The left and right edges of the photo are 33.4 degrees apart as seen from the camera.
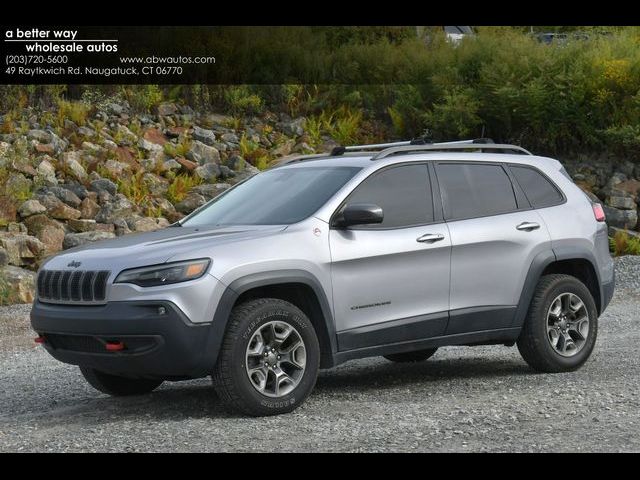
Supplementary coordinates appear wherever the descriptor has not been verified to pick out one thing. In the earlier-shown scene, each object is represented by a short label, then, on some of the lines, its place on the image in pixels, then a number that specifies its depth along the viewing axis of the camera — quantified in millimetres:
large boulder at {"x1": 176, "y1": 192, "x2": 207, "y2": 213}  18016
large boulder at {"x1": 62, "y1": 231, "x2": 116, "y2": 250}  16328
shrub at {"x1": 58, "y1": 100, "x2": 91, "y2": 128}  19297
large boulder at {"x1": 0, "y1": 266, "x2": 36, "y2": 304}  14602
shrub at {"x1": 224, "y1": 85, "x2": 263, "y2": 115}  20672
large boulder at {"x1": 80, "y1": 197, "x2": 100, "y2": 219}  17312
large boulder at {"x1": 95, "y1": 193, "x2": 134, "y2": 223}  17172
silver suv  6875
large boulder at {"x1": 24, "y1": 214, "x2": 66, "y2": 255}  16234
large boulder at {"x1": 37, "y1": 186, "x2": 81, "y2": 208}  17344
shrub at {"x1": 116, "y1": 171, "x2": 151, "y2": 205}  17953
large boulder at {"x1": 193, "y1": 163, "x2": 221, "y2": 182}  18938
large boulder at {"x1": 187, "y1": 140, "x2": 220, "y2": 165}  19297
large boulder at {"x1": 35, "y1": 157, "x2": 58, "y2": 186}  17641
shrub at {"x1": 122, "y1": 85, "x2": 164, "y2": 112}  20172
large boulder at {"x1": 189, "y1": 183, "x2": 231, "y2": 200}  18375
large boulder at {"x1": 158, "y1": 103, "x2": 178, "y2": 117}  20219
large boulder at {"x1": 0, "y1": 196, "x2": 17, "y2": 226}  16609
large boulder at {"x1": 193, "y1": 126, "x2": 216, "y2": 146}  19778
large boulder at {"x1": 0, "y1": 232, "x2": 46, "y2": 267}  15633
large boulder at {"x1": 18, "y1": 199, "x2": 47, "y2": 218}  16734
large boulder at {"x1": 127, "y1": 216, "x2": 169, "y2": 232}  17016
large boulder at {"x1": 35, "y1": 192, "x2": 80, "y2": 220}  16938
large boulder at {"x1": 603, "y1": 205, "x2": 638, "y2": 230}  18969
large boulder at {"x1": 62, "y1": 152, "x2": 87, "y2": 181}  18047
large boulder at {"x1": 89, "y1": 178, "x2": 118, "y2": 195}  17891
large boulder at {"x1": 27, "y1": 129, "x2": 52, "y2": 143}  18672
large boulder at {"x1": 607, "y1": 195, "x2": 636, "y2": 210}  19219
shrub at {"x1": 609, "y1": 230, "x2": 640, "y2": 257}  18250
